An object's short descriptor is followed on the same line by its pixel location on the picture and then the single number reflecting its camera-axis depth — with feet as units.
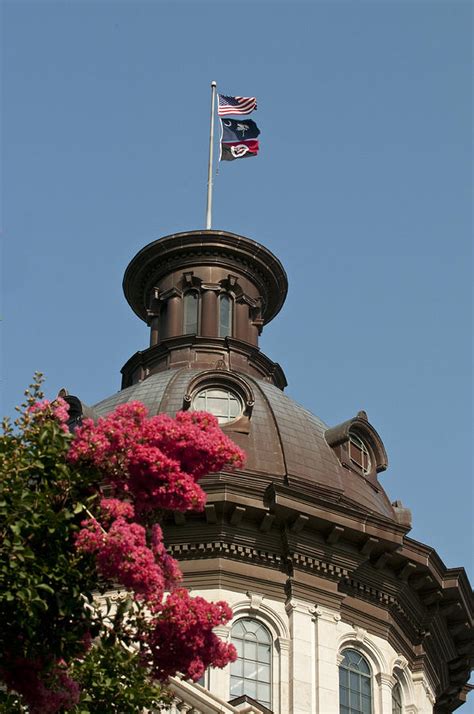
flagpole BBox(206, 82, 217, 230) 147.23
